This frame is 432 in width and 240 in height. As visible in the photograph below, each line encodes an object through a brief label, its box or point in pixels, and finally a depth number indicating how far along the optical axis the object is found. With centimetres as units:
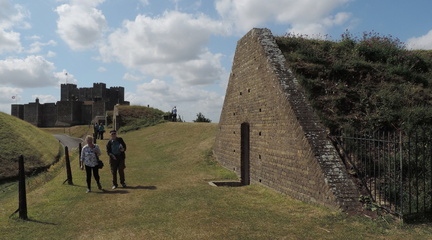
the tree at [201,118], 3518
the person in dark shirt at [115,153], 964
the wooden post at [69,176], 1072
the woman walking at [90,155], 902
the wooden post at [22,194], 691
